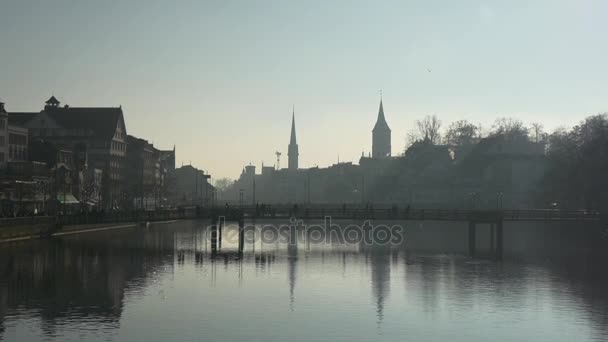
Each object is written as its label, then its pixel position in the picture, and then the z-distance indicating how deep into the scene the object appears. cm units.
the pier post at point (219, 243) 9376
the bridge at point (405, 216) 9769
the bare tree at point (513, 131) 18500
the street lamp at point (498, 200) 16050
